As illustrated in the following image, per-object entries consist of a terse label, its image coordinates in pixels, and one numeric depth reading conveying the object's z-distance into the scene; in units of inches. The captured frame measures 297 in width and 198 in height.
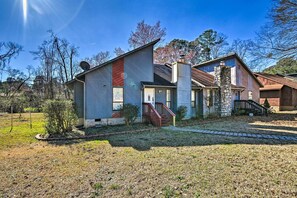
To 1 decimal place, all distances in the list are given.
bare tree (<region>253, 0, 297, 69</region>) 510.0
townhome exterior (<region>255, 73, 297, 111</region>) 925.8
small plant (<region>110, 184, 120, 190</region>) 142.0
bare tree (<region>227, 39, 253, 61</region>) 1190.3
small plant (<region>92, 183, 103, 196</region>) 135.0
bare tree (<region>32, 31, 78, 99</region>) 1082.1
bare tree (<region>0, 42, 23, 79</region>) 1141.7
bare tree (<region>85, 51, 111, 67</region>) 1152.6
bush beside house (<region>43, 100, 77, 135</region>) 342.3
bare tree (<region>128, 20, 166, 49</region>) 1060.5
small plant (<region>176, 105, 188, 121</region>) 542.0
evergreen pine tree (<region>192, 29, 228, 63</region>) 1286.9
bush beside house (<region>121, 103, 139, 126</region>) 448.5
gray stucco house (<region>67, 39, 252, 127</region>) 439.8
